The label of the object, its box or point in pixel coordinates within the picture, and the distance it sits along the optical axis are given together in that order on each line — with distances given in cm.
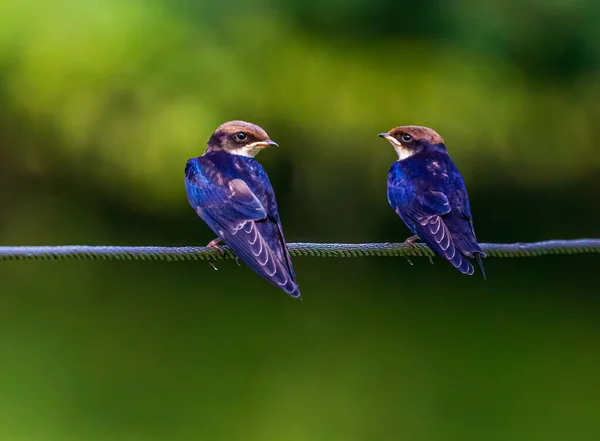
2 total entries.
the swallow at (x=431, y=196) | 503
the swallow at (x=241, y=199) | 465
